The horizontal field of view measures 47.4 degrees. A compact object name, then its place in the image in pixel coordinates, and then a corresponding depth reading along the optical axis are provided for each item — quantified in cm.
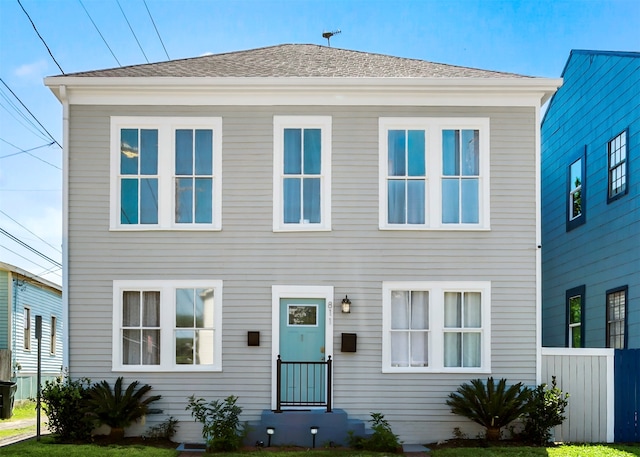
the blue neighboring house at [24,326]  1998
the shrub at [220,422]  1075
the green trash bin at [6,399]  1675
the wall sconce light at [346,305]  1186
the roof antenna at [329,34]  1611
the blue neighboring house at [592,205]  1295
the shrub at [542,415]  1131
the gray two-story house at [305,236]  1188
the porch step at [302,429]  1117
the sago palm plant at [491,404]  1114
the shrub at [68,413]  1129
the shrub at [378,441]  1080
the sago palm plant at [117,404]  1125
